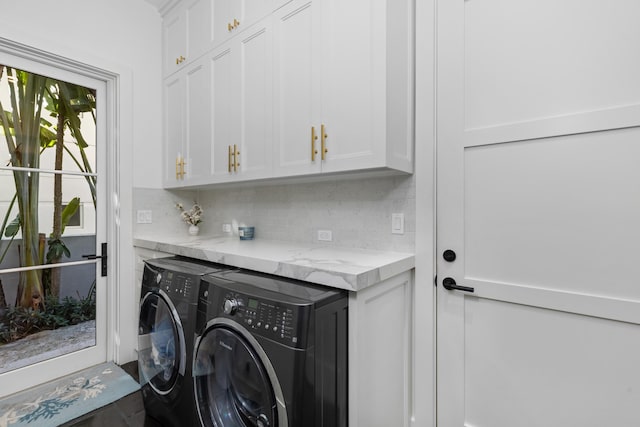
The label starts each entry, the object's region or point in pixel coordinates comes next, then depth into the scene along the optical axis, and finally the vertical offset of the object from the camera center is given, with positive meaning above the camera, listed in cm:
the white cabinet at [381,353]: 111 -60
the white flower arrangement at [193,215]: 260 -1
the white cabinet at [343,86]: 134 +64
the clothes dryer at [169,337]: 142 -66
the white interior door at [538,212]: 106 +1
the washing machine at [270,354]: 98 -52
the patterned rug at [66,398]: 167 -116
